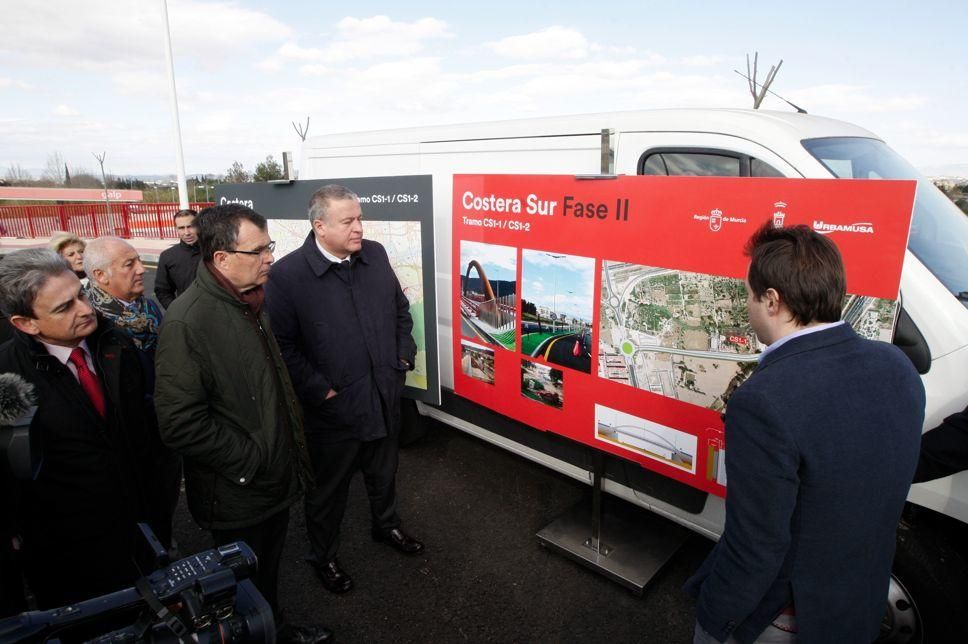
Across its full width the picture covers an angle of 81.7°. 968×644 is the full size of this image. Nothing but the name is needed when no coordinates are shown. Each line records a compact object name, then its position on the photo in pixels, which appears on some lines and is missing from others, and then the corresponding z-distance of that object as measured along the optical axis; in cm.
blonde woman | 444
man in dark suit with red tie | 201
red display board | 201
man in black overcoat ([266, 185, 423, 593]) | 292
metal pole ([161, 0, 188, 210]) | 1254
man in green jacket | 213
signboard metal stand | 300
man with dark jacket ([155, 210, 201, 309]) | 515
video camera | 123
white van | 216
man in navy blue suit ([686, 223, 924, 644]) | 131
